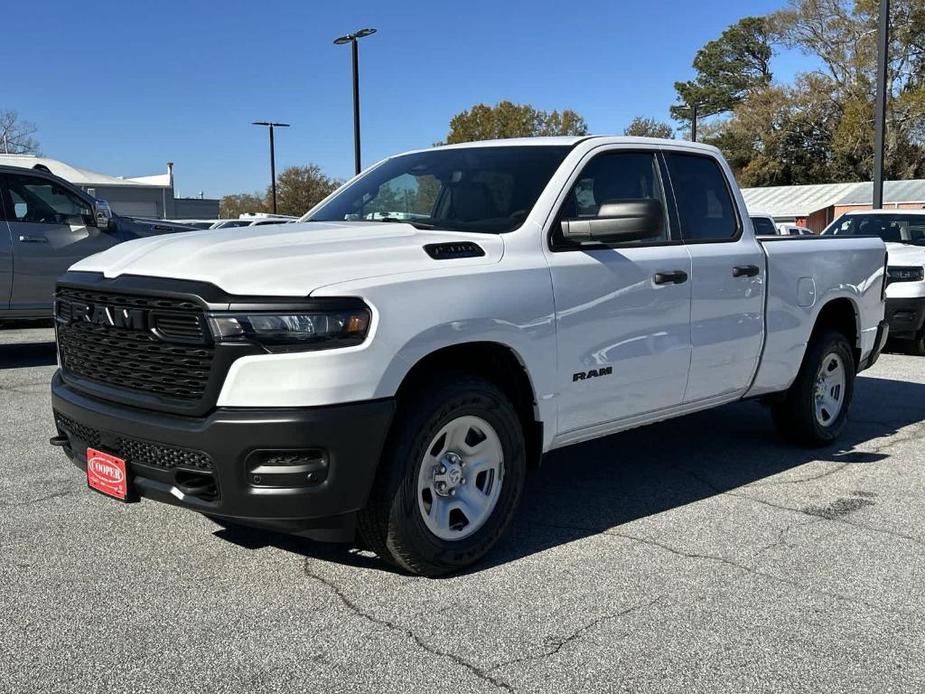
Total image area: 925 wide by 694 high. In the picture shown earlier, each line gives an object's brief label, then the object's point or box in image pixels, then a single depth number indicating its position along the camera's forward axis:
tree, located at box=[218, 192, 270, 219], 80.25
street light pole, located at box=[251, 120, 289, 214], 42.09
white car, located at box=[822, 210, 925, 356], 10.69
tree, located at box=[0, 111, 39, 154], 73.19
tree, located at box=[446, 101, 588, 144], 64.19
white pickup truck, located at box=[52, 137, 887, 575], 3.53
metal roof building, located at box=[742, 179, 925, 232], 43.94
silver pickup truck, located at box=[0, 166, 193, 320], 9.61
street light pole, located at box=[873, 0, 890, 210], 18.86
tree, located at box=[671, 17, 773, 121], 72.94
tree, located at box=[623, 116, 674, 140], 78.25
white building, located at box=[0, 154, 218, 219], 56.62
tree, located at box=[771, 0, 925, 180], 51.03
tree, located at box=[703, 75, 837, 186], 57.09
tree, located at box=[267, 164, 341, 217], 62.78
